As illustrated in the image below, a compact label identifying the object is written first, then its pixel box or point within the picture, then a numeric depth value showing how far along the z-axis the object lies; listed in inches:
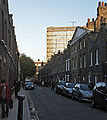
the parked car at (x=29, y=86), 1691.7
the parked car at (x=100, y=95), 515.2
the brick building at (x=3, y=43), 558.4
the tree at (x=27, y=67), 3051.9
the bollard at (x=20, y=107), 274.8
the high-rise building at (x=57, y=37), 4601.4
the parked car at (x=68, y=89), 941.8
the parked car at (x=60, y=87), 1177.4
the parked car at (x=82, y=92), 719.7
